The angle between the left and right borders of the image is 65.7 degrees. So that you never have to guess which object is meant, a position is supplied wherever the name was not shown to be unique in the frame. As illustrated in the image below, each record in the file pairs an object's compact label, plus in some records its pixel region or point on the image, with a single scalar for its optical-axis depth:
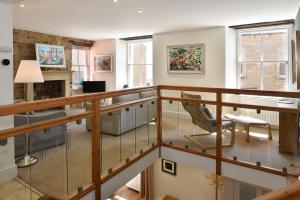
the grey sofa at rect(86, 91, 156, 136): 4.01
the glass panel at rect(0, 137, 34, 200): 2.63
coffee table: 3.85
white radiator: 3.30
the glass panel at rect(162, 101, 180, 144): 4.12
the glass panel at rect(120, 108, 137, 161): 3.93
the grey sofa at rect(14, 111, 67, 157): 3.00
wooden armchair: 3.62
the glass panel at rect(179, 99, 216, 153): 3.64
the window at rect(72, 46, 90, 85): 7.58
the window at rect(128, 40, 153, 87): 7.26
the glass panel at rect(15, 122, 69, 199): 2.77
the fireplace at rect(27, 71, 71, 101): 6.55
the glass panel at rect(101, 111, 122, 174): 3.26
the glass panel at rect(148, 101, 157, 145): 3.92
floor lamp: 3.56
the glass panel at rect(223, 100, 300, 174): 3.20
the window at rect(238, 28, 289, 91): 5.22
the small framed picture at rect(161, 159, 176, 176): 6.02
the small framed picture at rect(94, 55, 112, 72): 7.69
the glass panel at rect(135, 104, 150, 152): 3.92
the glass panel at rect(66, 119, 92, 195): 2.77
